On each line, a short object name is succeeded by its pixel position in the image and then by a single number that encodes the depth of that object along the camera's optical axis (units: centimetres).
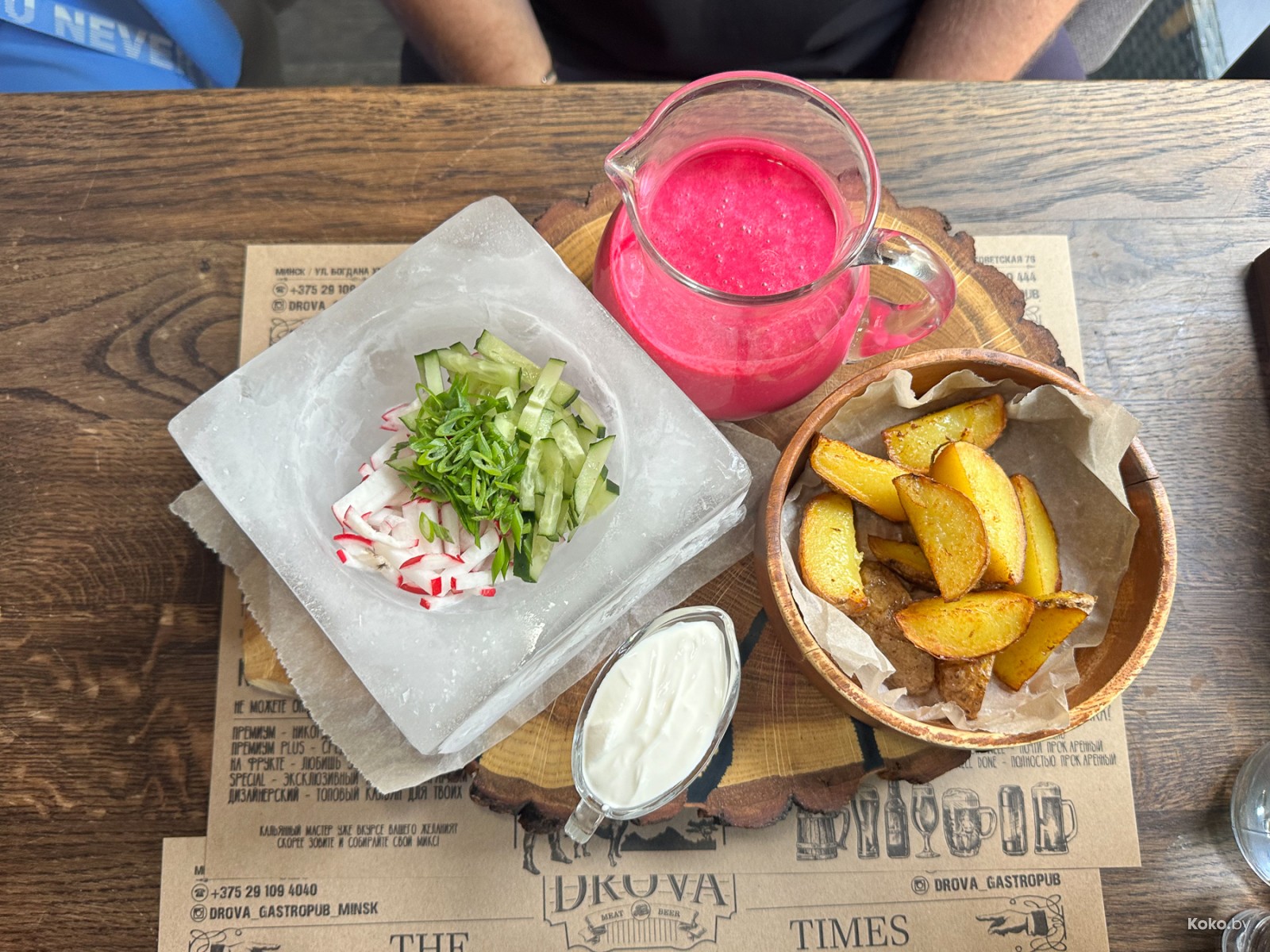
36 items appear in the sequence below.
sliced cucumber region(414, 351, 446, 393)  42
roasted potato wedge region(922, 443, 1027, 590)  42
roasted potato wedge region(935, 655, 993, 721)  42
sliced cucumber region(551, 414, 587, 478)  42
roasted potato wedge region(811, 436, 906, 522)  43
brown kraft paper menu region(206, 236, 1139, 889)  47
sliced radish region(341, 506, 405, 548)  41
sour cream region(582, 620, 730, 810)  44
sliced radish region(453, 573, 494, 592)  41
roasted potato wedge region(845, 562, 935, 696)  44
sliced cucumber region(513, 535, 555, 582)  42
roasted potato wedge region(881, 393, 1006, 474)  45
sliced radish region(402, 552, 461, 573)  41
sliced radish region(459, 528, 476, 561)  41
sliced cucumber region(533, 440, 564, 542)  41
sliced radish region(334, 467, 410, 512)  41
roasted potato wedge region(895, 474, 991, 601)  40
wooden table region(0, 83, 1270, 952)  48
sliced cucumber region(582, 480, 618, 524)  42
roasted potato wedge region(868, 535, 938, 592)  44
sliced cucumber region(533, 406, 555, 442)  42
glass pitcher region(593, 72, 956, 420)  41
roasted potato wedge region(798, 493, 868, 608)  42
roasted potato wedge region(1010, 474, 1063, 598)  44
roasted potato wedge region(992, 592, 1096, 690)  41
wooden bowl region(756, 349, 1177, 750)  40
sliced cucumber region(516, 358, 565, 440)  41
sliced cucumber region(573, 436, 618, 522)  41
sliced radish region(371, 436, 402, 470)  42
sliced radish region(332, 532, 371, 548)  41
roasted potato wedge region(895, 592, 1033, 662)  41
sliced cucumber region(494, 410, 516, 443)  41
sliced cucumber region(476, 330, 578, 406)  43
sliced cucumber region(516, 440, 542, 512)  41
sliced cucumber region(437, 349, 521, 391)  43
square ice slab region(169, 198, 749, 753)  42
